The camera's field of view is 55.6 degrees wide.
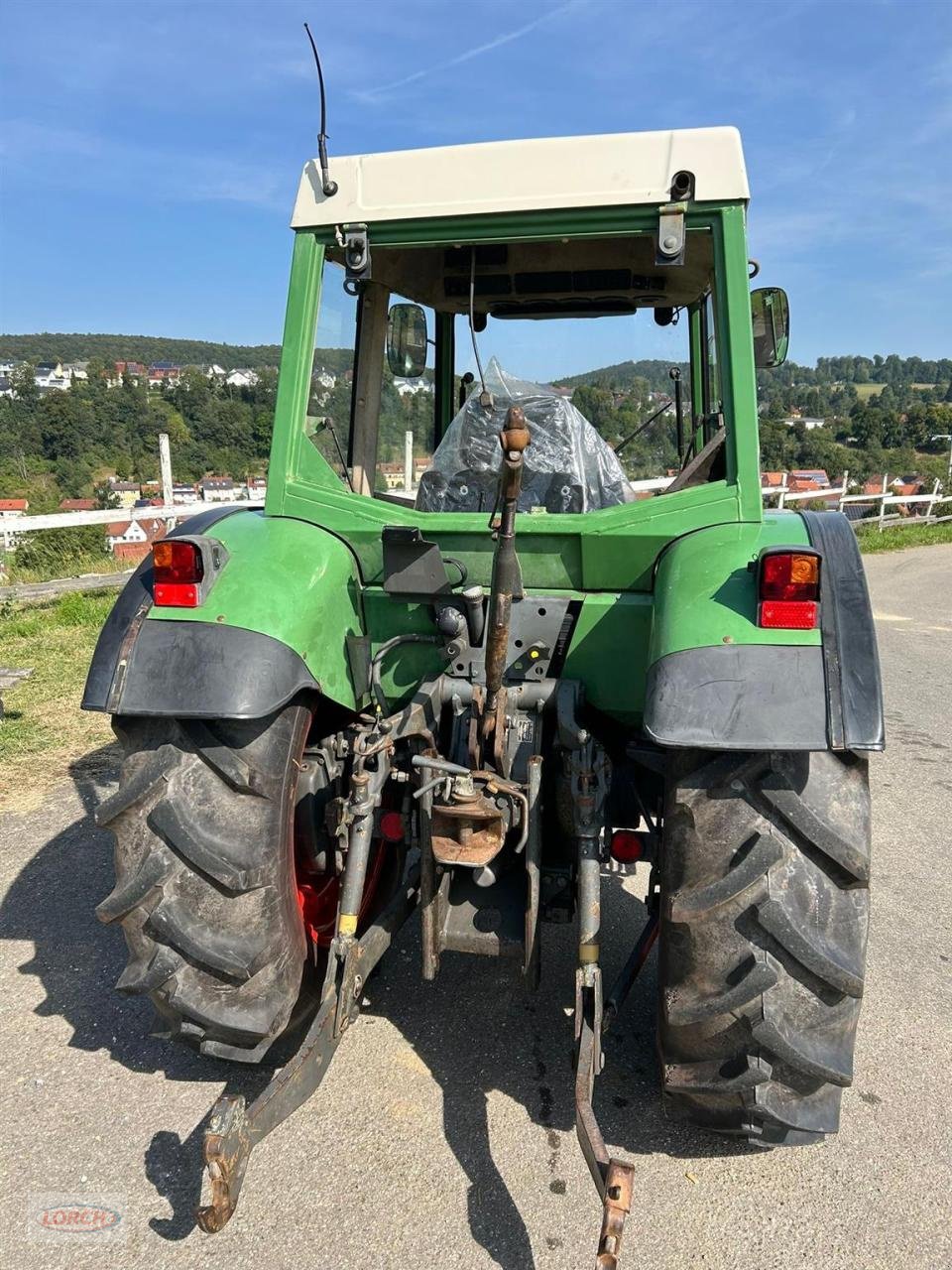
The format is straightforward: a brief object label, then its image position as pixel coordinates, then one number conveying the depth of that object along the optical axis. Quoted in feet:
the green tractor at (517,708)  6.95
